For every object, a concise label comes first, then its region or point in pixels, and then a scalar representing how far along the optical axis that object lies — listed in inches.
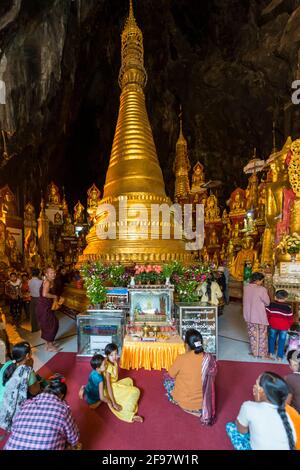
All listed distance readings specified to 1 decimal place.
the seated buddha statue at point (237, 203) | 631.3
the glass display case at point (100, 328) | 180.4
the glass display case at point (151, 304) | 190.7
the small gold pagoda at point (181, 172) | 718.5
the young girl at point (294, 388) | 95.2
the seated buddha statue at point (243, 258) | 482.3
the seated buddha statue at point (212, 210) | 664.4
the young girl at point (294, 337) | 159.2
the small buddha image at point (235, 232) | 592.1
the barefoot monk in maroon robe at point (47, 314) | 195.2
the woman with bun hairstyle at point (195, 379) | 107.2
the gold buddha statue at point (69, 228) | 708.7
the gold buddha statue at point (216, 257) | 592.6
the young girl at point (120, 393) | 112.3
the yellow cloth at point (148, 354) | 159.3
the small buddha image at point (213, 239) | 637.9
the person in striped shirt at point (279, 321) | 169.9
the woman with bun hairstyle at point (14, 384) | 101.0
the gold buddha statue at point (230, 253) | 541.7
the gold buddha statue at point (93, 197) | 531.3
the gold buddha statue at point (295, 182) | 277.0
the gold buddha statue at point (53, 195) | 711.7
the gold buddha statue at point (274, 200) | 303.6
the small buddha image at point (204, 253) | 611.0
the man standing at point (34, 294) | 229.7
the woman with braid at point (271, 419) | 69.1
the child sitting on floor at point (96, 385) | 114.7
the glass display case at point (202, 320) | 177.9
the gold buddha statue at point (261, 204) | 545.2
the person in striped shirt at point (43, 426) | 70.8
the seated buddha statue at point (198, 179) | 732.0
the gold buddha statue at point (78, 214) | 746.8
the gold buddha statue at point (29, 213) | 581.0
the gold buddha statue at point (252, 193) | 597.8
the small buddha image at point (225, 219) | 649.0
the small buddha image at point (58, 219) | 698.8
